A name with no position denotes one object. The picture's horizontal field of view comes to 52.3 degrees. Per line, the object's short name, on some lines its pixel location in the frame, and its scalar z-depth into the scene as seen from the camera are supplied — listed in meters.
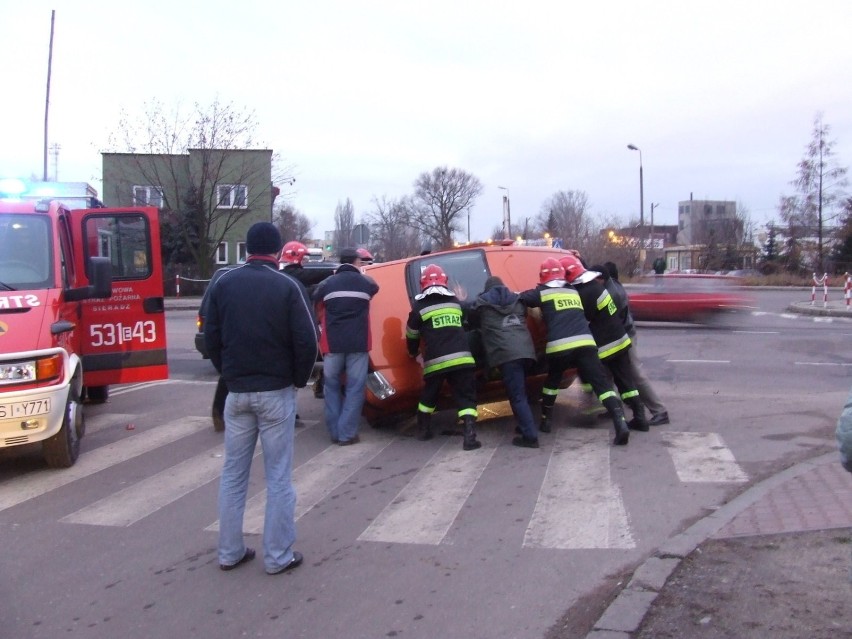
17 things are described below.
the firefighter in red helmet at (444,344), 7.91
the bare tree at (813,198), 52.97
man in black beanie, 4.86
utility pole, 29.89
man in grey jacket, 7.99
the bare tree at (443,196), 76.94
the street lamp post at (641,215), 45.51
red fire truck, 6.80
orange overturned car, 8.44
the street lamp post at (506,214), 41.09
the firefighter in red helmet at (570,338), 7.96
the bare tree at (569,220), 47.22
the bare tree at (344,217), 85.96
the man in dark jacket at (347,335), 8.10
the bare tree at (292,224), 60.69
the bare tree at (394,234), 51.06
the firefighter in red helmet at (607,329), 8.36
